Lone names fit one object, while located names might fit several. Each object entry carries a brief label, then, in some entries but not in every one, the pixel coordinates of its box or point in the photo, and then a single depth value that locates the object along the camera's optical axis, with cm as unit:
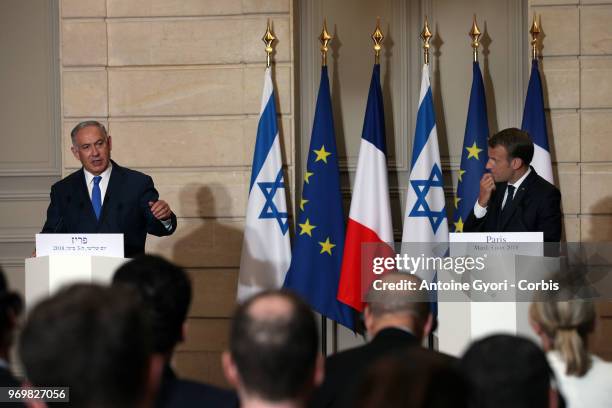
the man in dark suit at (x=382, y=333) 601
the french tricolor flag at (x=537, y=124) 1361
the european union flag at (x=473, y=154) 1387
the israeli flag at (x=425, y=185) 1380
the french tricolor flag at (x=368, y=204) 1379
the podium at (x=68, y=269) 962
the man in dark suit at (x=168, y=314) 484
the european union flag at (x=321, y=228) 1402
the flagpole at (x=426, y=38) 1426
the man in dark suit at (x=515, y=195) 1116
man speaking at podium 1119
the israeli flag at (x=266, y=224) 1417
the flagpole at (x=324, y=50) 1416
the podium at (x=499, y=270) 993
